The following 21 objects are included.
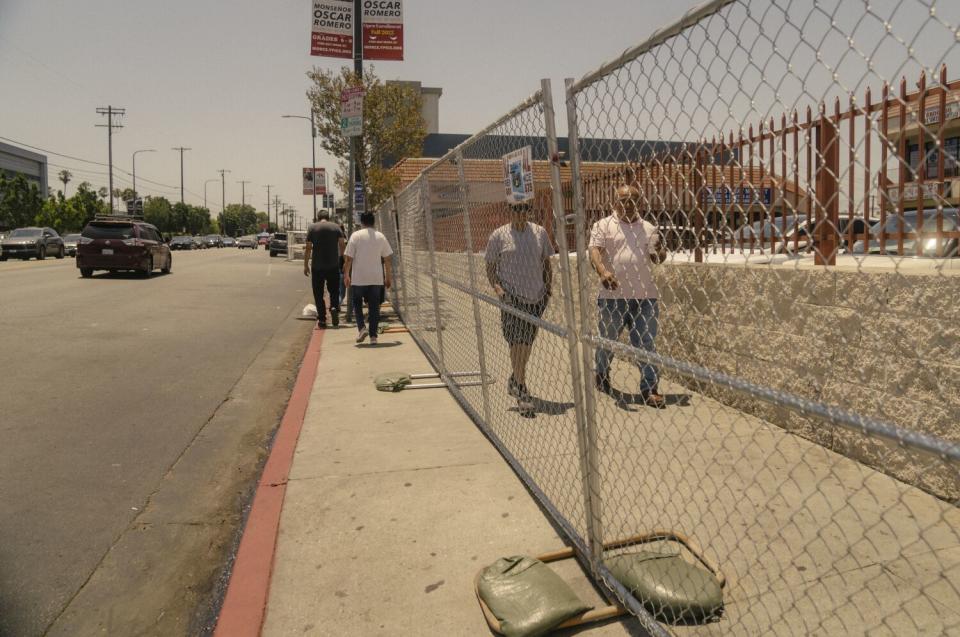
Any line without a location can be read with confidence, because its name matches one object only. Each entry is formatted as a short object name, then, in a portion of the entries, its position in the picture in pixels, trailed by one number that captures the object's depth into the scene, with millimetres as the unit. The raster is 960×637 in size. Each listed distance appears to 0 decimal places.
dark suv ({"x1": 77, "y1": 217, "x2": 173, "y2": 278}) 21781
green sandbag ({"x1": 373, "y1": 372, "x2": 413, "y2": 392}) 6945
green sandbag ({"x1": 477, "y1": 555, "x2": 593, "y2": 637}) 2742
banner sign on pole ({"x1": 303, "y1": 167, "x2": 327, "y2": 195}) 24094
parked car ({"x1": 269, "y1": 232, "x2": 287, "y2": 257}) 46509
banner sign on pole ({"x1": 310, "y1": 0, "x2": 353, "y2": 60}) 11500
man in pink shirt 3449
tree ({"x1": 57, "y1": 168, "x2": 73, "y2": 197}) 106062
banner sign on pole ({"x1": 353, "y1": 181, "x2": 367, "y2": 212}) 14234
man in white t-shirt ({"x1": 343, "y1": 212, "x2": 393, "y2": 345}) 9547
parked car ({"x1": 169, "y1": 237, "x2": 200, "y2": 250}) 72000
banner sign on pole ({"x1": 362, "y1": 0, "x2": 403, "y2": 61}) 11898
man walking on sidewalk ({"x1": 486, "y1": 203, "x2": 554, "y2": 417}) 4875
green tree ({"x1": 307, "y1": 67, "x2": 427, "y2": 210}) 17766
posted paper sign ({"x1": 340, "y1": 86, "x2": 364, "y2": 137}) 11219
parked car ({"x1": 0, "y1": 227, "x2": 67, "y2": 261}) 35094
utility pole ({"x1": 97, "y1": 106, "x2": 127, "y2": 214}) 68938
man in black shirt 10891
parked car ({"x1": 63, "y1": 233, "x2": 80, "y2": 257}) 42944
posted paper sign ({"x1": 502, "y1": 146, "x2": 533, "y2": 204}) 3679
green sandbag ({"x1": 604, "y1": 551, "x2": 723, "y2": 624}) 2736
